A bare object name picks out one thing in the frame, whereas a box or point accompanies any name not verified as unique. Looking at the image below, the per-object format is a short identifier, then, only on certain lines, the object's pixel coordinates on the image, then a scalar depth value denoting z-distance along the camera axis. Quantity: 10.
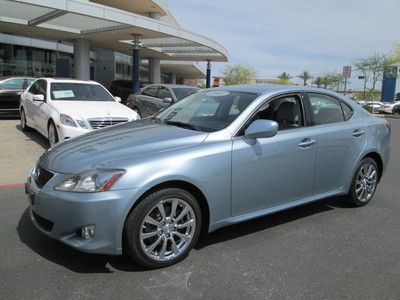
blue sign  45.70
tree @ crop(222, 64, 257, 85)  81.88
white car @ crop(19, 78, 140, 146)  8.12
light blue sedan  3.44
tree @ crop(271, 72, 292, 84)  104.68
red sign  25.94
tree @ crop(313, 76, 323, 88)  73.79
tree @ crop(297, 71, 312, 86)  92.53
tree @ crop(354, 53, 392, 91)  42.47
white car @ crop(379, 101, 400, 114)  36.05
